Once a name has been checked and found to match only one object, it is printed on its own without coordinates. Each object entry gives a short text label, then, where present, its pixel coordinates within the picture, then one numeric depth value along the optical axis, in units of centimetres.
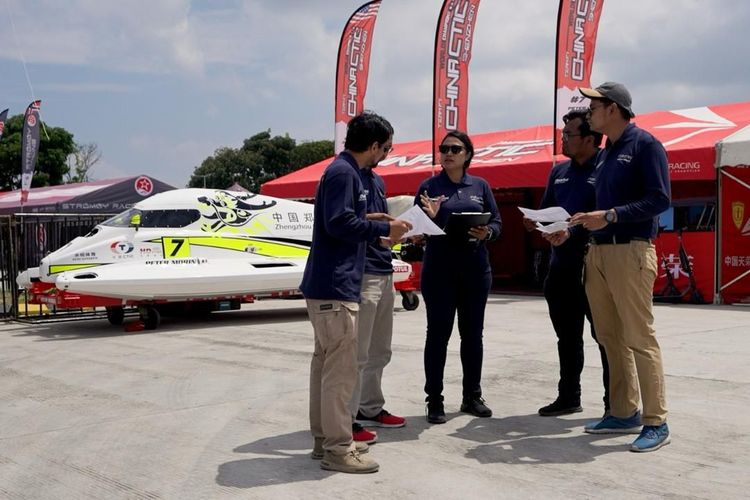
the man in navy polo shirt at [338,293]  463
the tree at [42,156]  5416
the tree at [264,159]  6744
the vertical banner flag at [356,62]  1966
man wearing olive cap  497
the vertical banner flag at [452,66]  1788
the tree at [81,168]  6450
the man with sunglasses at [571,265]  590
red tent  1559
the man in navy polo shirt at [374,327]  516
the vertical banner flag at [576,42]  1614
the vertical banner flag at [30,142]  2730
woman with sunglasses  591
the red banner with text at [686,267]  1591
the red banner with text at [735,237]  1558
